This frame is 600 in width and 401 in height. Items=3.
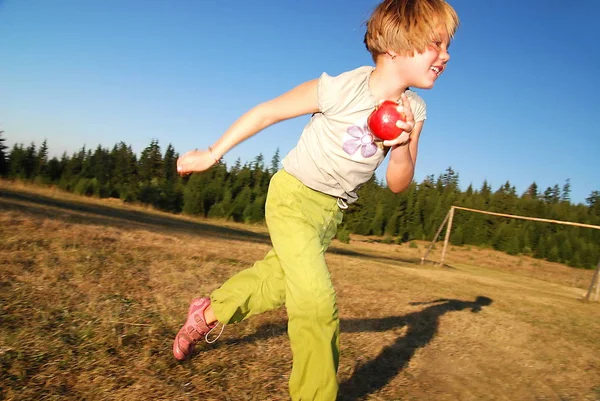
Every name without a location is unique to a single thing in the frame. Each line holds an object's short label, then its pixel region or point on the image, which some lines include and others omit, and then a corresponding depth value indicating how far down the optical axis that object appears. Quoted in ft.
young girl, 6.32
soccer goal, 32.63
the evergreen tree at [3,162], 103.66
